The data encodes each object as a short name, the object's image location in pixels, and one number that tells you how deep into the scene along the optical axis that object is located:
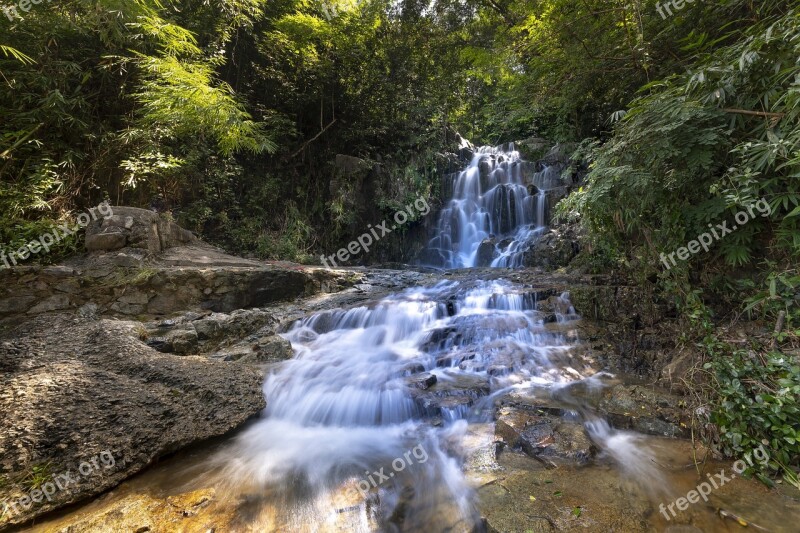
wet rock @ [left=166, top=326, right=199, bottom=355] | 4.78
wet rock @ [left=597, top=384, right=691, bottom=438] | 3.07
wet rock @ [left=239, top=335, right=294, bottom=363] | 4.96
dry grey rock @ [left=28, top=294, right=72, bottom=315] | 5.14
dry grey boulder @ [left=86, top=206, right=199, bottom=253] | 6.10
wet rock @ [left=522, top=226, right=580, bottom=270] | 8.43
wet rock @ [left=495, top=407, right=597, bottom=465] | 2.81
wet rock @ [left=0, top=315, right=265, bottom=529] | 2.35
